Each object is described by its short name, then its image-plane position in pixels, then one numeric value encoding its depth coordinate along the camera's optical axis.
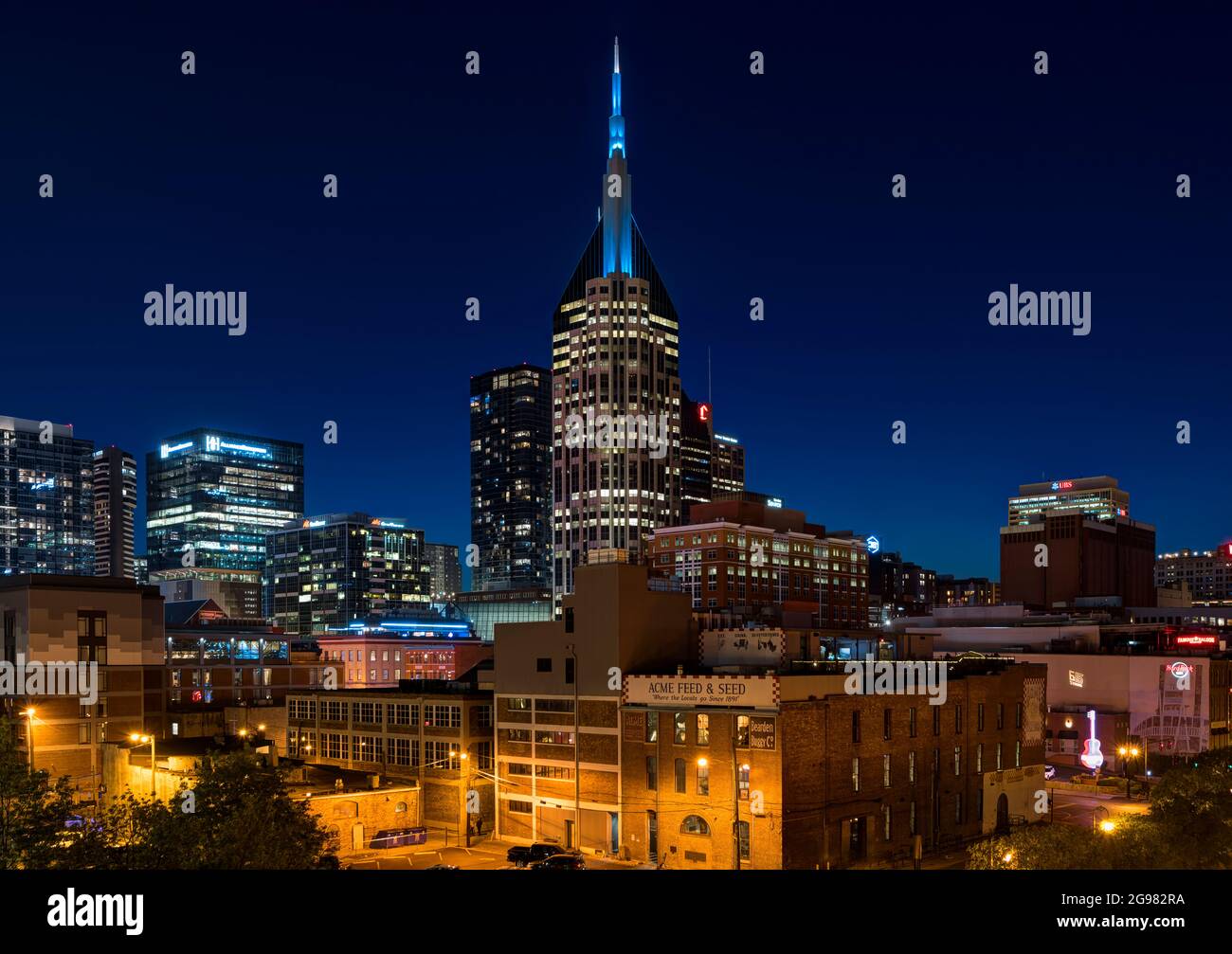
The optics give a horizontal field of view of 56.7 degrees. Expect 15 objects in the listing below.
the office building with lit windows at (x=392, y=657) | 182.62
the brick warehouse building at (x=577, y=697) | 60.75
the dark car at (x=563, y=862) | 53.38
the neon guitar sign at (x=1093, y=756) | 88.81
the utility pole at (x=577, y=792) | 61.25
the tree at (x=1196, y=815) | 38.31
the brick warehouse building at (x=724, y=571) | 197.50
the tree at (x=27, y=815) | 36.59
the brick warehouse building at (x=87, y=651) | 78.88
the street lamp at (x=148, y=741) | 63.81
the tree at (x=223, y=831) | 34.66
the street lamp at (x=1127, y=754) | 78.44
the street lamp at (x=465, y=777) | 65.50
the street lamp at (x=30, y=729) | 72.75
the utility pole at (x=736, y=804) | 49.78
